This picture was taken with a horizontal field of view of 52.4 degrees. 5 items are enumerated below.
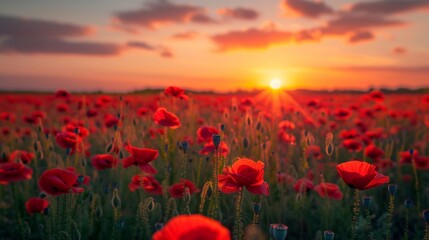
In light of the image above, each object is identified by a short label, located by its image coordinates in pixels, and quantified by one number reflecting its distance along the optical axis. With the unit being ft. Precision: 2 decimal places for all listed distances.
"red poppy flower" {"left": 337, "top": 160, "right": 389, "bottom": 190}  5.06
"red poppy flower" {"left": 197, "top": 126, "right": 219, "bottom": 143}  8.99
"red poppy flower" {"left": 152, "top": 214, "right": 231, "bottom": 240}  2.18
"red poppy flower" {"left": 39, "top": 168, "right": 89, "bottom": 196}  5.74
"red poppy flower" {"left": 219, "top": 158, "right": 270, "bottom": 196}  4.89
